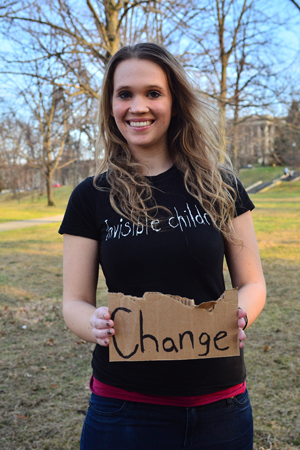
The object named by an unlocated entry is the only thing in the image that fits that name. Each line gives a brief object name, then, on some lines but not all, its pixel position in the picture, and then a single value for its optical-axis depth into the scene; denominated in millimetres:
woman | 1436
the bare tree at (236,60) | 10492
